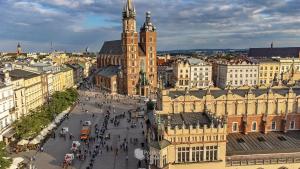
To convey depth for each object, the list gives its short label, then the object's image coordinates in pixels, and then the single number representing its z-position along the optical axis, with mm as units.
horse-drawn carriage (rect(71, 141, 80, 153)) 57556
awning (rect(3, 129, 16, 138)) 61056
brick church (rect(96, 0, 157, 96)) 130375
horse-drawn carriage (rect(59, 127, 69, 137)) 68525
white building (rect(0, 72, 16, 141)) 63175
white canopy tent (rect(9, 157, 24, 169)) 47475
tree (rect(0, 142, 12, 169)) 41312
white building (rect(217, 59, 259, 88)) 137525
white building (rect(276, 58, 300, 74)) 142500
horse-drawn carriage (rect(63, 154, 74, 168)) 51094
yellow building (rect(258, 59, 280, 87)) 140750
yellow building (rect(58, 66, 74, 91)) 119375
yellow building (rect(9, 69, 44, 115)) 73875
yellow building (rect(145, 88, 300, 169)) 38906
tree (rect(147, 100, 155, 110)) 69406
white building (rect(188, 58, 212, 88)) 145000
